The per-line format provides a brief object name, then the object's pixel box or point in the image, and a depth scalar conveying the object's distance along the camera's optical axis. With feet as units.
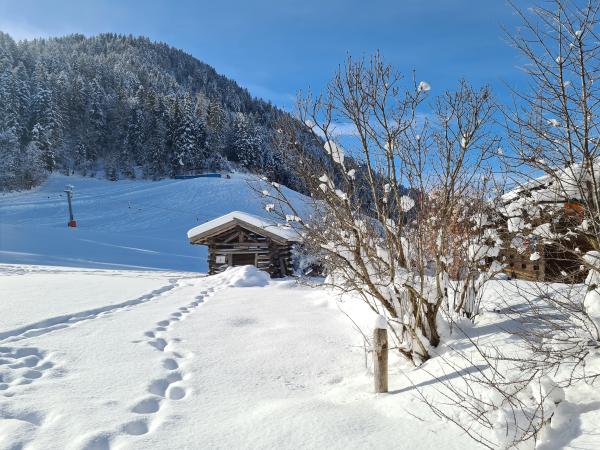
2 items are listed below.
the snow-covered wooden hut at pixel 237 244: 60.70
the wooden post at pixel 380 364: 14.71
